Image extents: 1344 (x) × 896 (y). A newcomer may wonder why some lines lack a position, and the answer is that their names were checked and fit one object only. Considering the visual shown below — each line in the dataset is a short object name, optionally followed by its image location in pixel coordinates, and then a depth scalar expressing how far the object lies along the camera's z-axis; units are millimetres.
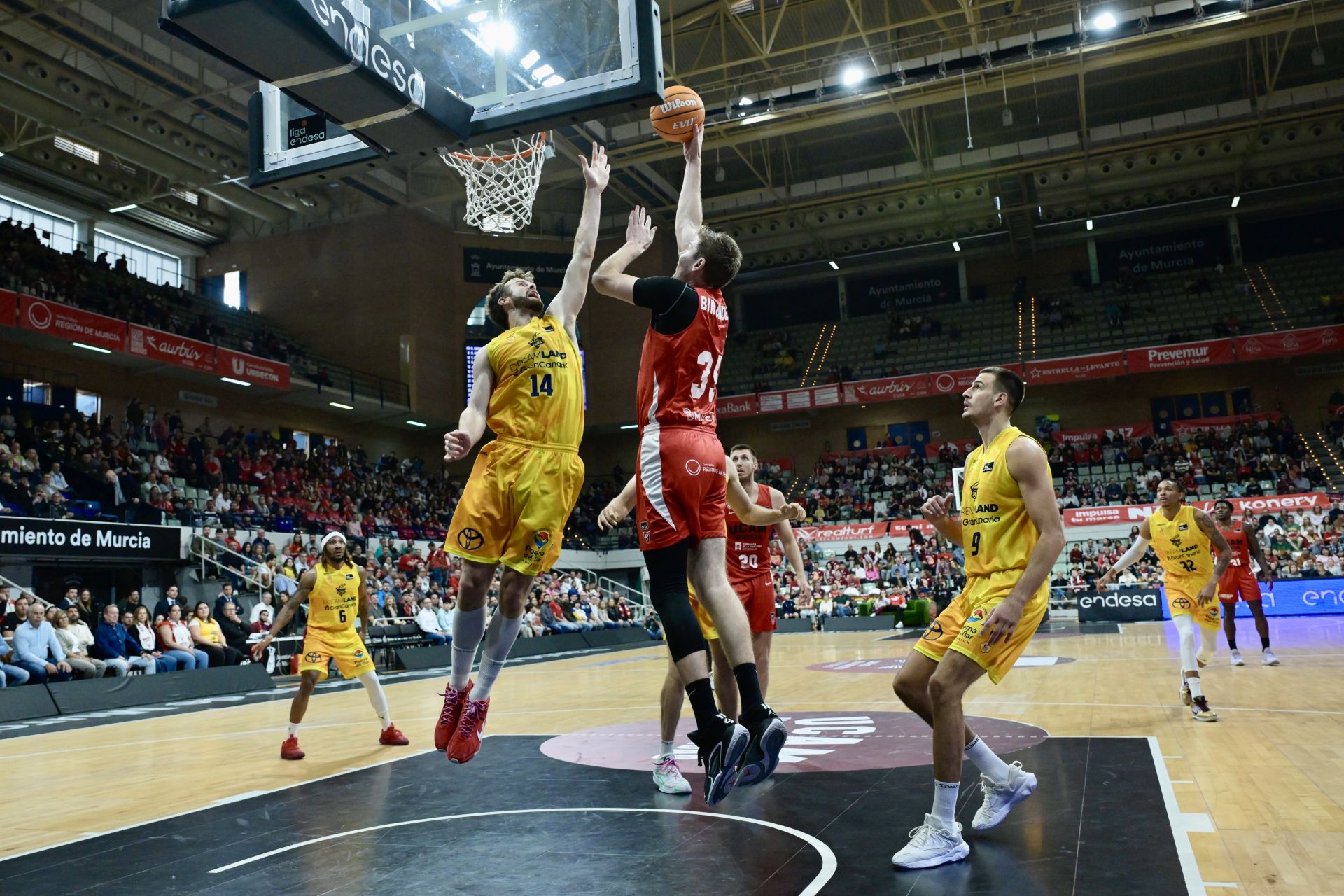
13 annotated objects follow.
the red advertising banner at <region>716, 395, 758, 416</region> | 33594
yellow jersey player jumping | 4492
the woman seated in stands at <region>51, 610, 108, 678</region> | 12016
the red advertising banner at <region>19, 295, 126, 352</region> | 20484
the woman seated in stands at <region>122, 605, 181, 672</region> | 12969
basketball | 5113
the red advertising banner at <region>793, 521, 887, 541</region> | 29422
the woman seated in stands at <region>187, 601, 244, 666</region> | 13875
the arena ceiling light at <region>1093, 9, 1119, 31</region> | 19578
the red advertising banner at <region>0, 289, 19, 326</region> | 19938
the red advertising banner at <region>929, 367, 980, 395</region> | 30859
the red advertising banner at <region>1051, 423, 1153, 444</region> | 32688
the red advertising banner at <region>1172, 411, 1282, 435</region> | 30766
